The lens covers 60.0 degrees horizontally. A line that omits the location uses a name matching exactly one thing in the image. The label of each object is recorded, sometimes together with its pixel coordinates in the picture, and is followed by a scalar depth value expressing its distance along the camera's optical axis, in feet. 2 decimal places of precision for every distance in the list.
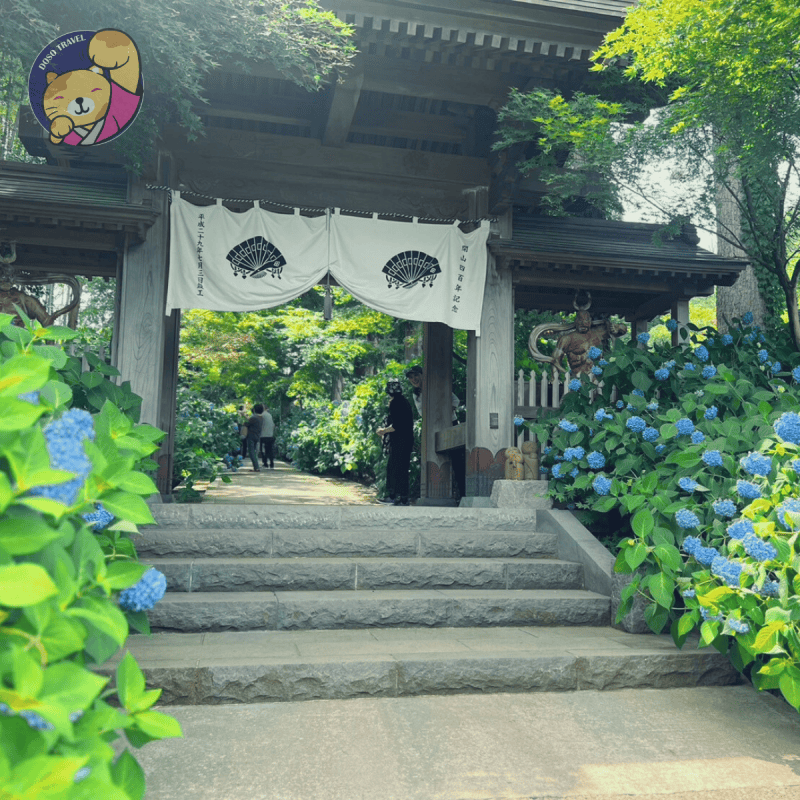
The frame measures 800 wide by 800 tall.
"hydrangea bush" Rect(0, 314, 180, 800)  3.99
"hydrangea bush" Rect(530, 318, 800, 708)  10.87
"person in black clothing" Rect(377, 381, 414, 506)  33.63
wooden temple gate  21.47
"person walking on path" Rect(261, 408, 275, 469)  63.57
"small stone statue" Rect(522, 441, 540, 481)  23.09
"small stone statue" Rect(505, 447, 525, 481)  22.85
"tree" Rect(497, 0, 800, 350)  17.47
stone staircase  12.35
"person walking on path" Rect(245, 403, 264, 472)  62.59
